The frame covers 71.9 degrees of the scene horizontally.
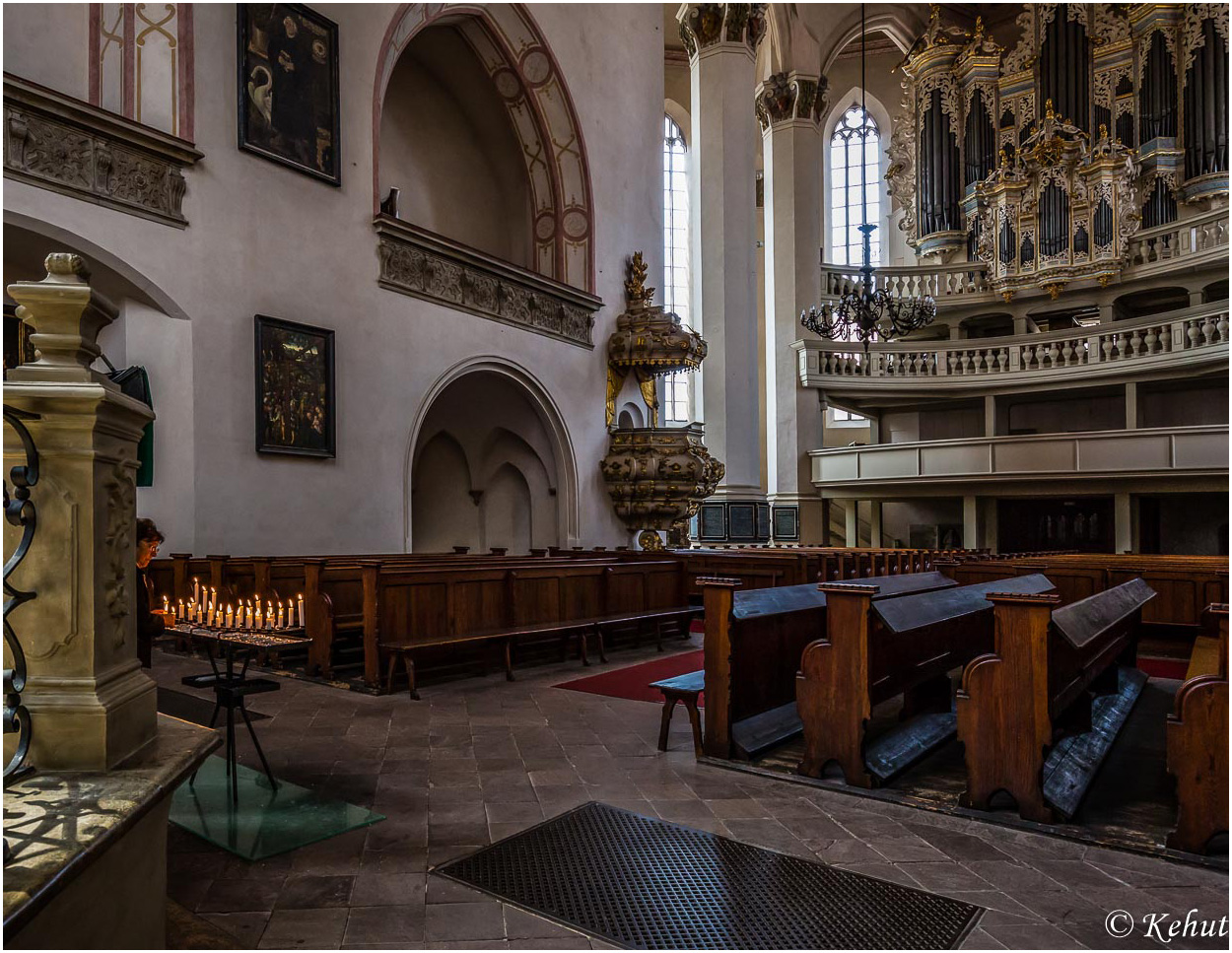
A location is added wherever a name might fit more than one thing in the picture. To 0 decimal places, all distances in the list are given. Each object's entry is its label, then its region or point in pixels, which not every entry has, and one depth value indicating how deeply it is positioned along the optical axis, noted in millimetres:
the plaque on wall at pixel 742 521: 15672
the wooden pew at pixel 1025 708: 3330
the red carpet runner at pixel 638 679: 5945
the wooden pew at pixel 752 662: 4250
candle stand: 3574
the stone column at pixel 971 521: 16859
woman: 5754
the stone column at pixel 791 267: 18438
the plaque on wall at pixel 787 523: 17484
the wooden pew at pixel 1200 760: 2951
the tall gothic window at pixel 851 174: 22016
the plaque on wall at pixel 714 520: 15703
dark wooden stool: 4270
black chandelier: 13273
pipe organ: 15898
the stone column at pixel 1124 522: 15102
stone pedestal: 2010
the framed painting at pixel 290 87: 8562
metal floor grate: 2434
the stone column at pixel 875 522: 18094
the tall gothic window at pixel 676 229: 21703
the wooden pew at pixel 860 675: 3791
